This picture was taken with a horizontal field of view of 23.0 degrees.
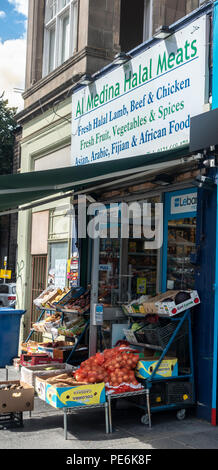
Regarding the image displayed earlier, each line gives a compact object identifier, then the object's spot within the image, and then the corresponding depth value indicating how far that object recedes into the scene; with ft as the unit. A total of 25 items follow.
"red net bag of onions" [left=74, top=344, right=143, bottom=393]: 21.03
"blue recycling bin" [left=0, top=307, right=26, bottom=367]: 31.45
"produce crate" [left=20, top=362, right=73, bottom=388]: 24.00
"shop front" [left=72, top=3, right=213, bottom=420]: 22.75
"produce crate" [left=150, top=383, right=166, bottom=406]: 21.72
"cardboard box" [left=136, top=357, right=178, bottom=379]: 21.48
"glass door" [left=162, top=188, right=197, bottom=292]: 24.82
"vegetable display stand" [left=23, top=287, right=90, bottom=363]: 28.69
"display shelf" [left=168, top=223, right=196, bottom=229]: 24.70
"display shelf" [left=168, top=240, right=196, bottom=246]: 25.18
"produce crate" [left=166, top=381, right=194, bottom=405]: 21.94
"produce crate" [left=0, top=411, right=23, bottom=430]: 20.85
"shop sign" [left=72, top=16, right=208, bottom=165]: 23.68
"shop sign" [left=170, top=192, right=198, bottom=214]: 24.67
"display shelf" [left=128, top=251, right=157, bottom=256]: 28.48
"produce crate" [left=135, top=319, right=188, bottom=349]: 22.49
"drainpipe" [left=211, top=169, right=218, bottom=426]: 21.18
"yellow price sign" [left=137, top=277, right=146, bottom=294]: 28.94
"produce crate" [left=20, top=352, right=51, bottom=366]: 25.96
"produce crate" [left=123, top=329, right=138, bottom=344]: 24.44
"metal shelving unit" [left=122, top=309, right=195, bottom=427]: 21.44
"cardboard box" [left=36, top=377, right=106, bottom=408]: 19.74
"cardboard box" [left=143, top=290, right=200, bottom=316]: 21.79
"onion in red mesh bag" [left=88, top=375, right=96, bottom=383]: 20.72
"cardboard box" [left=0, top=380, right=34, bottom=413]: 20.72
